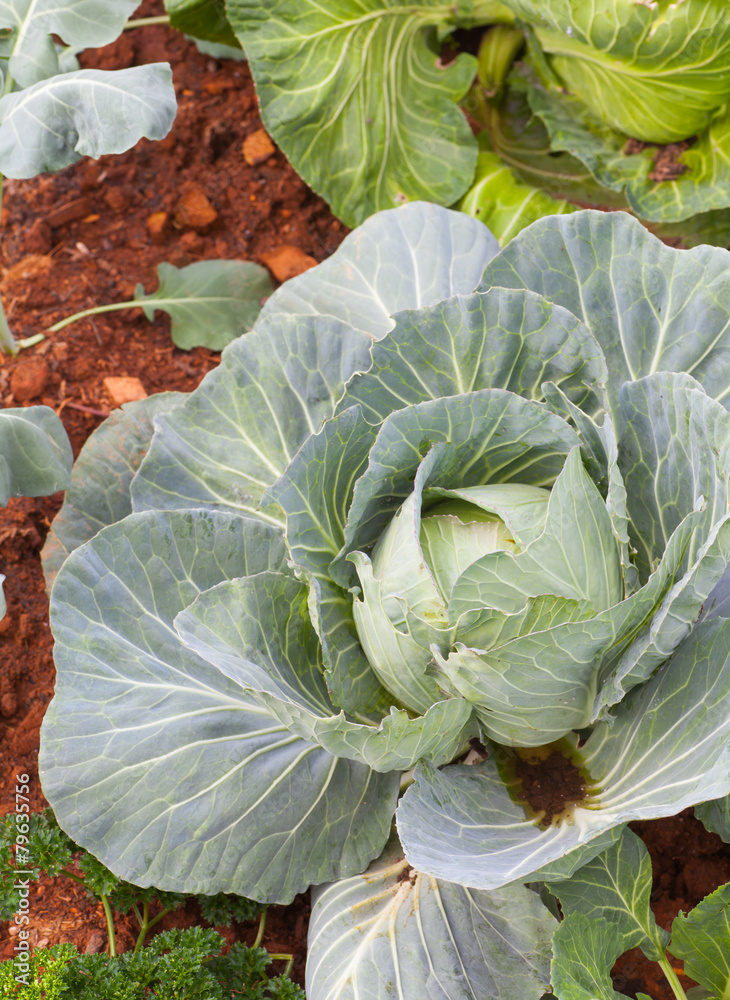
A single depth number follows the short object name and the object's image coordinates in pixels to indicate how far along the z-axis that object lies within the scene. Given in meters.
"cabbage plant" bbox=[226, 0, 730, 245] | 1.60
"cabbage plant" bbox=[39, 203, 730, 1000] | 1.30
